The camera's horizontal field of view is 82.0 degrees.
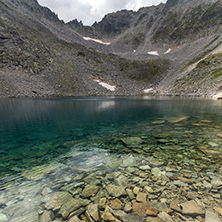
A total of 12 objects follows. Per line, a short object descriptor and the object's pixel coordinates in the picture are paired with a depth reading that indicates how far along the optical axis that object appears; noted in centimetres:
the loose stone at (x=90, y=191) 449
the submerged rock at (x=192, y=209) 343
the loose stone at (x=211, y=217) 320
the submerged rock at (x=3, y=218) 365
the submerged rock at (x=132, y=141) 895
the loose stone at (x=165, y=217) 334
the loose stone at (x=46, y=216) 359
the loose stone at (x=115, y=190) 440
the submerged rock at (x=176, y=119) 1529
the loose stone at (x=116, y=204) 384
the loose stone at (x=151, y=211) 354
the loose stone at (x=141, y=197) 407
